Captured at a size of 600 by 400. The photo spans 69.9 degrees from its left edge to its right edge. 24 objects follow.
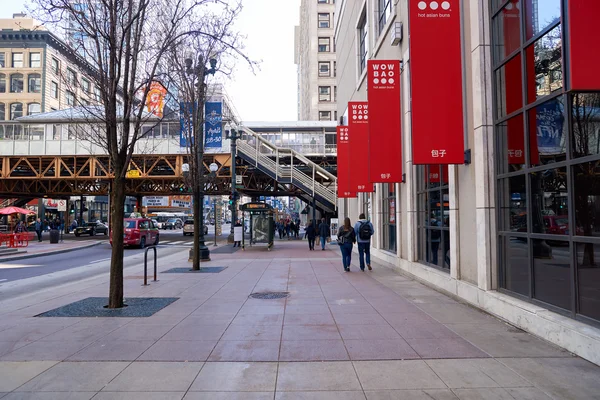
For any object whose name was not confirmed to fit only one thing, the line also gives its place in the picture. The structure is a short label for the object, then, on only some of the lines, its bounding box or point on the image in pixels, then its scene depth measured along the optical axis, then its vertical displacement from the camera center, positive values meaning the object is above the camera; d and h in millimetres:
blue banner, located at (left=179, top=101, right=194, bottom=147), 13977 +3316
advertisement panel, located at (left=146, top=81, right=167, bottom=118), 10184 +3128
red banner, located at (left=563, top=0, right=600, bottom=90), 4113 +1662
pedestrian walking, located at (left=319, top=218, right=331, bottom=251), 23778 -810
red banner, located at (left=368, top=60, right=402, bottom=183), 12398 +2836
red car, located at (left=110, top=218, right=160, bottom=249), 26078 -861
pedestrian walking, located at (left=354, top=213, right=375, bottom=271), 12922 -594
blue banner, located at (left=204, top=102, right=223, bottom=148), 15023 +3499
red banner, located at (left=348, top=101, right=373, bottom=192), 17047 +2912
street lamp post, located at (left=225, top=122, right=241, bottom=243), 25859 +3179
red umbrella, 30062 +643
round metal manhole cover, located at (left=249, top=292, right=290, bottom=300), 9195 -1711
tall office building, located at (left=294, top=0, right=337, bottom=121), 71675 +26304
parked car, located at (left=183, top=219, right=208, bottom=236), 43906 -946
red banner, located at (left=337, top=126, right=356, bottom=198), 20070 +2639
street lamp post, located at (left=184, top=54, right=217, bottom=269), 13469 +3806
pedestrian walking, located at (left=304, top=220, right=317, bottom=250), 23547 -940
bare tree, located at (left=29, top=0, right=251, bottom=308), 7840 +3044
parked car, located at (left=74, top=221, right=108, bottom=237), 40531 -997
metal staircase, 30859 +3434
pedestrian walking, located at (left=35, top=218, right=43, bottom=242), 32562 -767
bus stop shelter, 23766 -440
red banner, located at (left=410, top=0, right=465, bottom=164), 8375 +2769
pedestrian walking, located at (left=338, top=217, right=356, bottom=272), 13042 -718
